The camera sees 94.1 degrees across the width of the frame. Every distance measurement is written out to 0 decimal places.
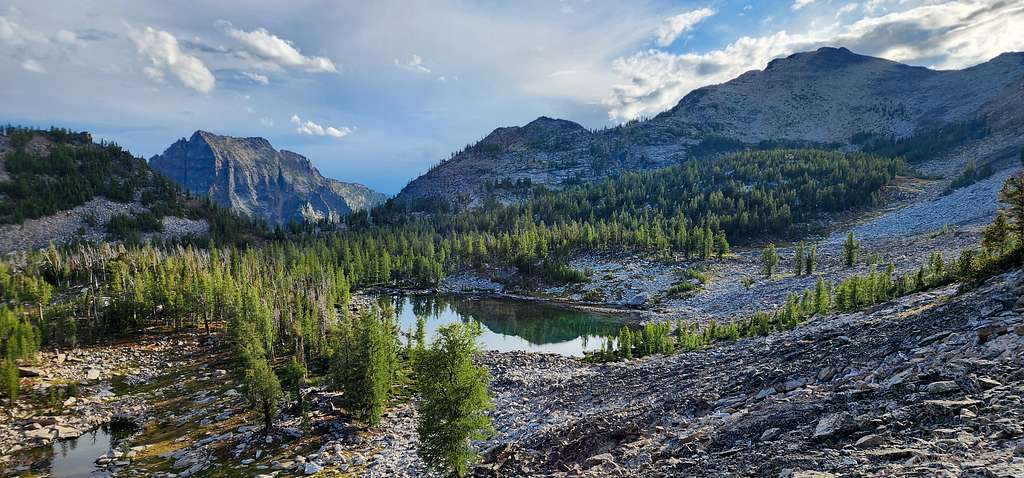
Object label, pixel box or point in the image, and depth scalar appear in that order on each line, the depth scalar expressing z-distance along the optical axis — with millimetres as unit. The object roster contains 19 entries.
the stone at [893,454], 15055
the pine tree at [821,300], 61594
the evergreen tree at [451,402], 28453
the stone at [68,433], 45344
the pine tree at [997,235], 38562
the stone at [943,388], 18341
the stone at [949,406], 16719
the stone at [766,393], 27822
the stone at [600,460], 24914
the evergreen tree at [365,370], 42219
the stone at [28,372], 56312
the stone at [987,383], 17547
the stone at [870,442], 16719
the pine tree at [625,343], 60812
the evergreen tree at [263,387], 40062
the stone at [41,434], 44594
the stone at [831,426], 18750
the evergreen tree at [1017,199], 37416
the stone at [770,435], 21173
